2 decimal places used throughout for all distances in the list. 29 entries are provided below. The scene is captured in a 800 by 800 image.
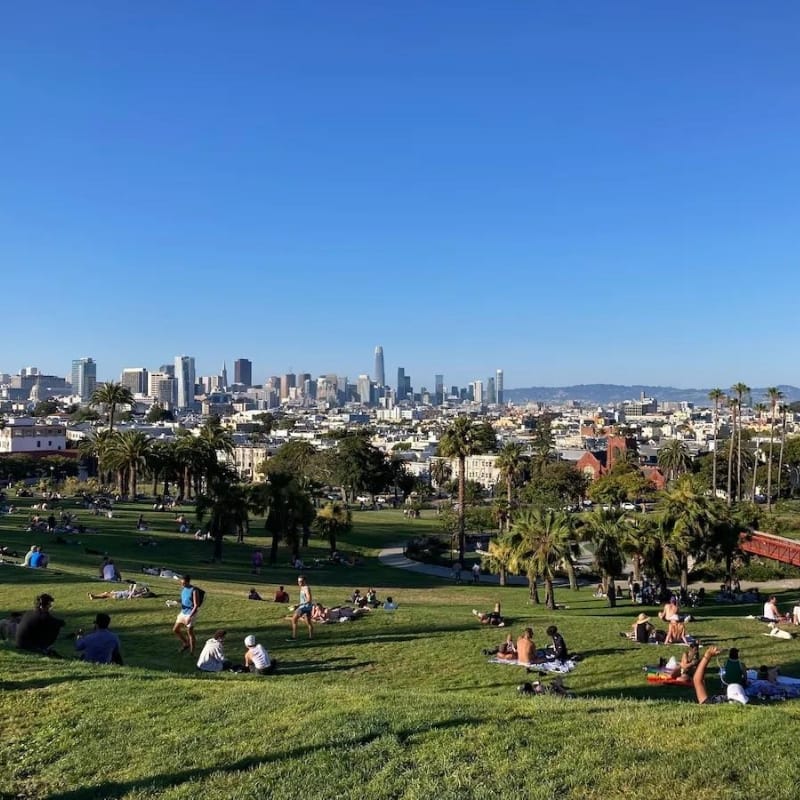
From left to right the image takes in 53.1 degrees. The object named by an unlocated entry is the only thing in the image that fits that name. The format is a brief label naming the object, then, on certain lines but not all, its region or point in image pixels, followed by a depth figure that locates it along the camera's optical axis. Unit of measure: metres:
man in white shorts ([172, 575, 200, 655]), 14.98
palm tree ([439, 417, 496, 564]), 52.59
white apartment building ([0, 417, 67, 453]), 119.25
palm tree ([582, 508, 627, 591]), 32.50
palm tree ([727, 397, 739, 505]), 83.24
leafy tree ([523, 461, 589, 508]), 79.38
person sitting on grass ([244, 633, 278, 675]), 13.50
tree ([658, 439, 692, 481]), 104.06
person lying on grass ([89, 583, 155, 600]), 19.84
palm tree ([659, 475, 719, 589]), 33.00
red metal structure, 44.62
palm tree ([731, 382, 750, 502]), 82.04
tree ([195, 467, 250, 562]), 38.38
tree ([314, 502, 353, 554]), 44.91
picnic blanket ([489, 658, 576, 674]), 14.27
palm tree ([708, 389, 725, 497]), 89.69
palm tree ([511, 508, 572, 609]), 28.20
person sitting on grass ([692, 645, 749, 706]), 11.76
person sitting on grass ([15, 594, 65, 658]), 13.18
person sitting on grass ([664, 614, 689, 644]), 17.58
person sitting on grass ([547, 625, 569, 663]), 14.74
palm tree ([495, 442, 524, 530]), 65.94
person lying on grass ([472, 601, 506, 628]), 19.33
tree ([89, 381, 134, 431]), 81.81
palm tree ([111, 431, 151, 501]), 63.25
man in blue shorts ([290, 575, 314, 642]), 16.81
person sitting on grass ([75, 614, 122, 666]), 12.81
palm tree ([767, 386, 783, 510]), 92.94
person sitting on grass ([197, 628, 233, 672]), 13.40
